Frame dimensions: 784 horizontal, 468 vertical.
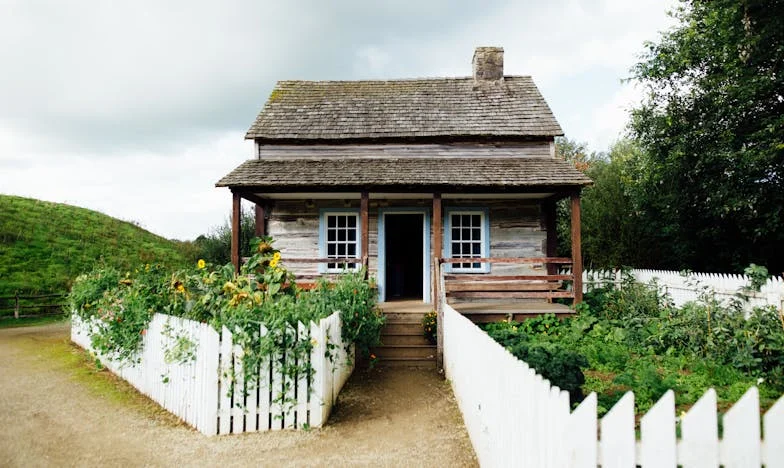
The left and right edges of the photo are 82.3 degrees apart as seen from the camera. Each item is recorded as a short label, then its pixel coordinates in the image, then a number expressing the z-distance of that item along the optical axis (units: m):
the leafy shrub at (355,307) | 6.84
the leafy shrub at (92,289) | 8.59
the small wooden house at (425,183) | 10.03
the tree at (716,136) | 10.88
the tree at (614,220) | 15.82
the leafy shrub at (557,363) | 4.58
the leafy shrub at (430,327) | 8.48
